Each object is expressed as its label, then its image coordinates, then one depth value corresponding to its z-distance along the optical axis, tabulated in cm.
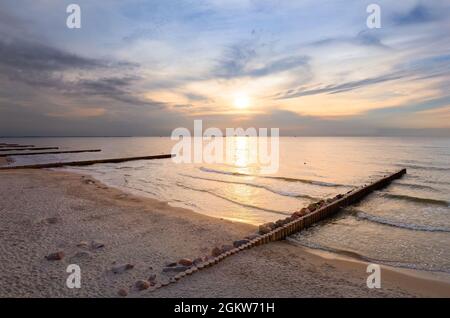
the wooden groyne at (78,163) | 3298
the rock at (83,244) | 969
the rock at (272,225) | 1210
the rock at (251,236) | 1069
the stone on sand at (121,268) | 791
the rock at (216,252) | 915
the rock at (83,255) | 891
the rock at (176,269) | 799
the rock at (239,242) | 1005
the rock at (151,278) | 730
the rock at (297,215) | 1384
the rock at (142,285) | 691
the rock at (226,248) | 956
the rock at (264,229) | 1150
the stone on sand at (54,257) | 859
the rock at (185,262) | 833
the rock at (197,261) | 844
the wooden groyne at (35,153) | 5378
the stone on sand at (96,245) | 966
